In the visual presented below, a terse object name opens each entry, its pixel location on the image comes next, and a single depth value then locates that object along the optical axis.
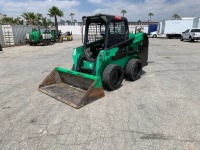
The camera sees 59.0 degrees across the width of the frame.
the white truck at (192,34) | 22.70
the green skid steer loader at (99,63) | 4.86
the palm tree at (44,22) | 45.13
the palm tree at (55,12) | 35.41
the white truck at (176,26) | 30.61
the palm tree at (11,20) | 39.03
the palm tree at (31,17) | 34.20
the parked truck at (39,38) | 21.11
